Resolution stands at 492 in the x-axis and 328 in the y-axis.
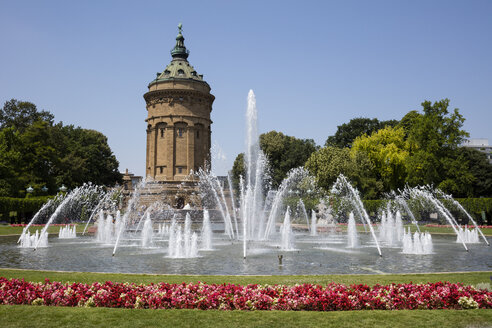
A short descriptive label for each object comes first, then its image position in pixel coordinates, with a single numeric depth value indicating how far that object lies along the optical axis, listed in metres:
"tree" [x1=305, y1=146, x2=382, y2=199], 46.97
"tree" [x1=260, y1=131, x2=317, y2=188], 67.38
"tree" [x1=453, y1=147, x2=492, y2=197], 60.22
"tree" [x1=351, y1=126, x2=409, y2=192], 50.06
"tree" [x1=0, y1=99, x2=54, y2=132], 56.88
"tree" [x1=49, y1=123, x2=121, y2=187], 57.27
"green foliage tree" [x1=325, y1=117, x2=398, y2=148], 64.81
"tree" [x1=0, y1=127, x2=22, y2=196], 42.56
